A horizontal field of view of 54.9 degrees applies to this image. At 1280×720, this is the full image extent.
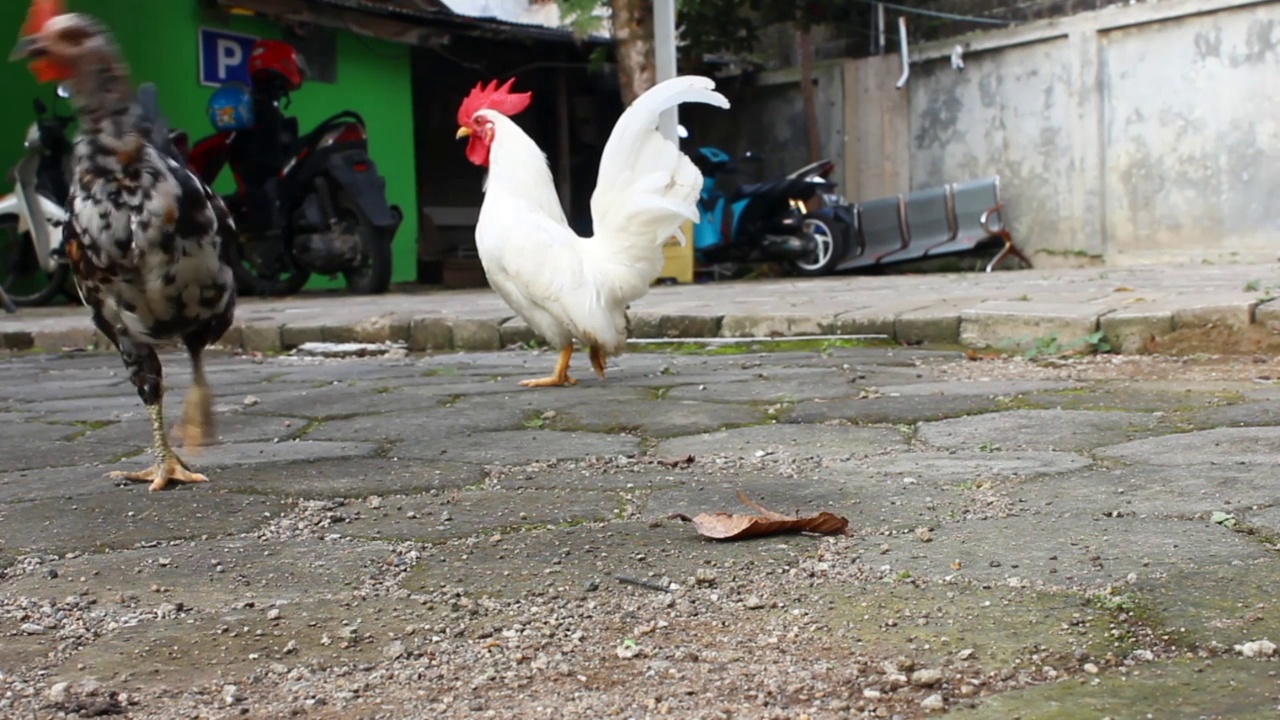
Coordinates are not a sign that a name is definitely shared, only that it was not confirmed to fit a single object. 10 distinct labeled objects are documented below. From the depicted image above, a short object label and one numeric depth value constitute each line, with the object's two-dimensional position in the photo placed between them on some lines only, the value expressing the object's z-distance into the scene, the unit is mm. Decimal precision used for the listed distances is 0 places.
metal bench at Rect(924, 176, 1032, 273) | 10828
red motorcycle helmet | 8523
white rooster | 4121
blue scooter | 10727
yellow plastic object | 9836
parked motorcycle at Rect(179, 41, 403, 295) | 8242
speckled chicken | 2424
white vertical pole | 8883
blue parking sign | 9734
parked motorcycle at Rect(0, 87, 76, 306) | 8203
